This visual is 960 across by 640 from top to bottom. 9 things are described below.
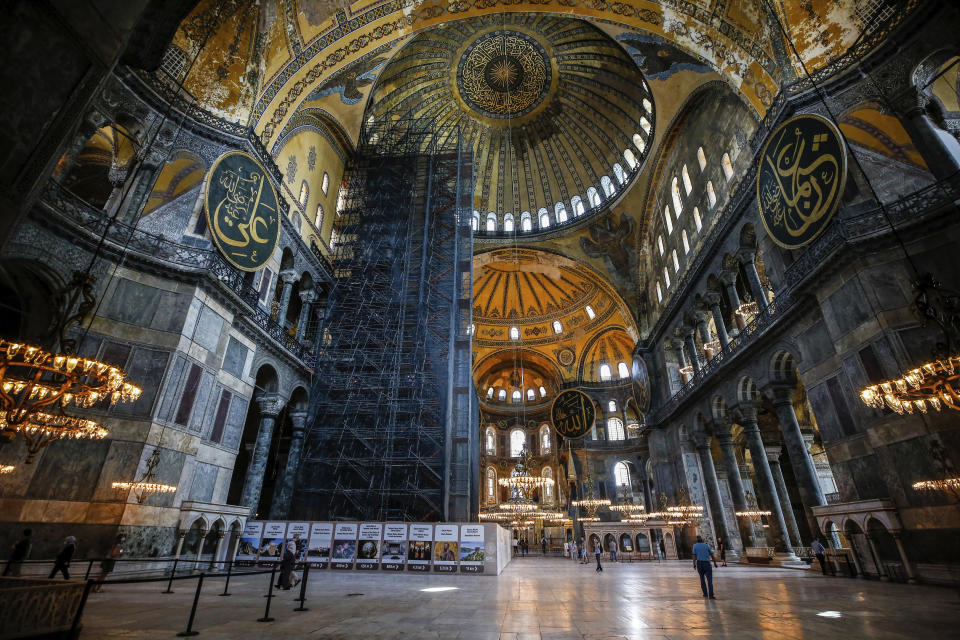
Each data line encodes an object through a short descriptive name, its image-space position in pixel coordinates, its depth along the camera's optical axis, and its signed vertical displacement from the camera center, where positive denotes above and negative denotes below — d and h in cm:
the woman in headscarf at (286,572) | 673 -82
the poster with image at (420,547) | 990 -64
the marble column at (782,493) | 1380 +80
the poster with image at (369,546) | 1005 -63
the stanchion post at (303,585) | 493 -73
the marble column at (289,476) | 1309 +116
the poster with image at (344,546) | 1014 -64
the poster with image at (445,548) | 980 -66
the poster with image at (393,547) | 996 -65
